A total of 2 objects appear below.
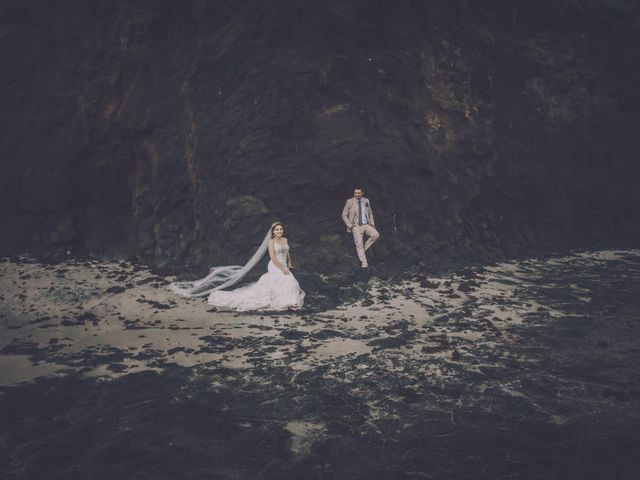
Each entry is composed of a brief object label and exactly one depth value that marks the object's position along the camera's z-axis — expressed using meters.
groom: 14.47
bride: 12.16
